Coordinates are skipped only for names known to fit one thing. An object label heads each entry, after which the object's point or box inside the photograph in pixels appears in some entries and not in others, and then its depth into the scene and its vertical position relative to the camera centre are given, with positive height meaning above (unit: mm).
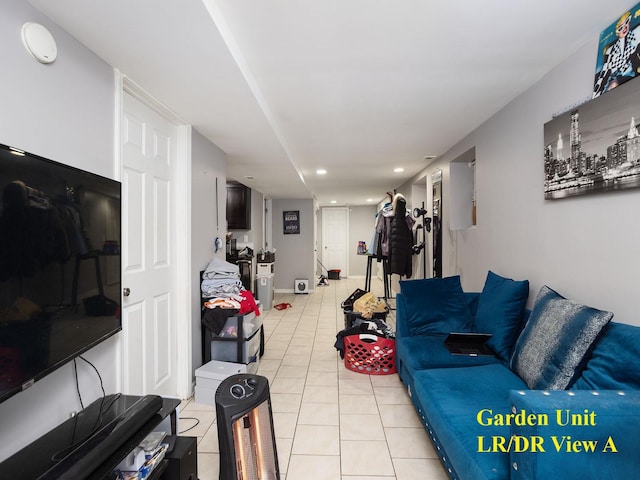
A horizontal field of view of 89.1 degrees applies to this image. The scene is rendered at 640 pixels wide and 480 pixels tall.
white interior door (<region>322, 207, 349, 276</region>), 10398 +3
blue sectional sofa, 1042 -652
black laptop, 2223 -747
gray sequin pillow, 1432 -499
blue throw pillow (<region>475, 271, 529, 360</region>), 2117 -517
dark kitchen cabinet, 5723 +581
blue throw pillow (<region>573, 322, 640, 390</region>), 1240 -495
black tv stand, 1028 -743
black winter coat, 4527 -66
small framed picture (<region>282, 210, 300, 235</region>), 7562 +397
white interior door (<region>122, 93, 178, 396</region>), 1948 -87
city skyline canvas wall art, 1475 +480
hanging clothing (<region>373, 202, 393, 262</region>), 4941 +115
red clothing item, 2760 -573
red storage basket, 2979 -1066
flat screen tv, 980 -100
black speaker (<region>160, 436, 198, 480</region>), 1422 -1001
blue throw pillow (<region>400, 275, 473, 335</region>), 2594 -559
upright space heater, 1365 -865
